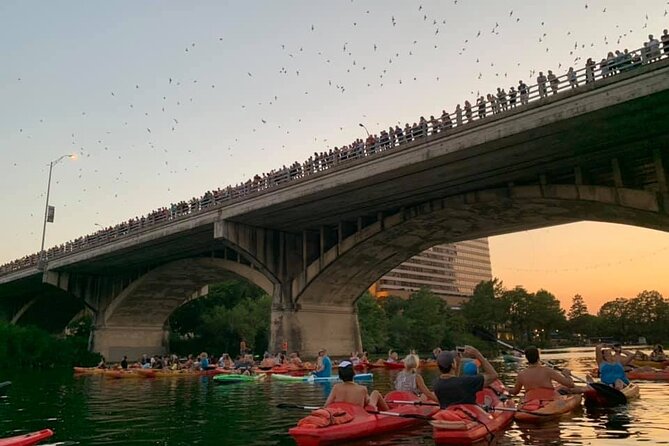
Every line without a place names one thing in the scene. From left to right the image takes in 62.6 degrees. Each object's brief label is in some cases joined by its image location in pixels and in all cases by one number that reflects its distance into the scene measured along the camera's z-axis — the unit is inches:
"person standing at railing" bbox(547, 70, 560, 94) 814.5
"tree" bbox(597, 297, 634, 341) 4766.2
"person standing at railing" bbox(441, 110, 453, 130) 948.6
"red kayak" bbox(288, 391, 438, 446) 382.0
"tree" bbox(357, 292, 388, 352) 2620.6
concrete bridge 842.2
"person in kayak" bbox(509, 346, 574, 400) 468.1
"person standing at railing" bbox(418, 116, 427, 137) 988.9
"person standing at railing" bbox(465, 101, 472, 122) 920.3
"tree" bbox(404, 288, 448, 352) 3038.9
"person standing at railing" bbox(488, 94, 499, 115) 882.8
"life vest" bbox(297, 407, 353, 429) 387.9
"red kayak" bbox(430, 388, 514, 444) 370.6
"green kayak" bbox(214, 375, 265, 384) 1108.5
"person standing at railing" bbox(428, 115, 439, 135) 968.6
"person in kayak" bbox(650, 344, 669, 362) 1131.2
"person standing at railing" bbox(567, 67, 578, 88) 796.7
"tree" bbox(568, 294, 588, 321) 5457.7
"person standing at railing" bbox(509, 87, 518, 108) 866.8
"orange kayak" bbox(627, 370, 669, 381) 932.6
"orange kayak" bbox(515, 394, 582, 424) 462.3
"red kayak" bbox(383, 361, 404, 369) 1635.1
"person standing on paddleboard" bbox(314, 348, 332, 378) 1041.7
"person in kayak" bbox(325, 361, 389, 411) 408.2
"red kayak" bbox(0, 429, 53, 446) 369.7
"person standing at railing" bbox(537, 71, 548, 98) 828.0
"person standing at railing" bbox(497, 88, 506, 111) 878.4
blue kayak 1079.0
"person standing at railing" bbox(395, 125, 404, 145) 1039.2
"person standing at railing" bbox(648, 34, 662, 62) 718.5
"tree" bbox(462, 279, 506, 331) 4296.3
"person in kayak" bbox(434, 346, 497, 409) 386.6
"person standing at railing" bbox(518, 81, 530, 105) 846.1
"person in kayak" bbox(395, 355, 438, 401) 482.4
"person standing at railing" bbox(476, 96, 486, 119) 904.9
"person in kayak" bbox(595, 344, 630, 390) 641.0
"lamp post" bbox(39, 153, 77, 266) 1977.1
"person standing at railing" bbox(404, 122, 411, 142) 1022.5
